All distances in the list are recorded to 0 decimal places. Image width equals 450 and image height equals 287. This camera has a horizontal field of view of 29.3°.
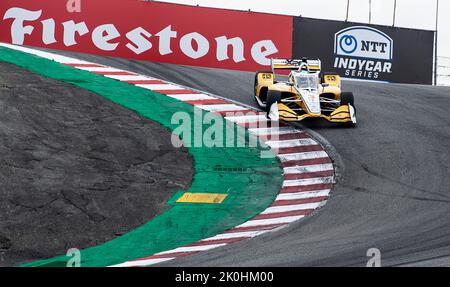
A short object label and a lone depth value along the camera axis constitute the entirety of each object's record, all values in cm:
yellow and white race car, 1733
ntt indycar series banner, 2505
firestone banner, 2250
